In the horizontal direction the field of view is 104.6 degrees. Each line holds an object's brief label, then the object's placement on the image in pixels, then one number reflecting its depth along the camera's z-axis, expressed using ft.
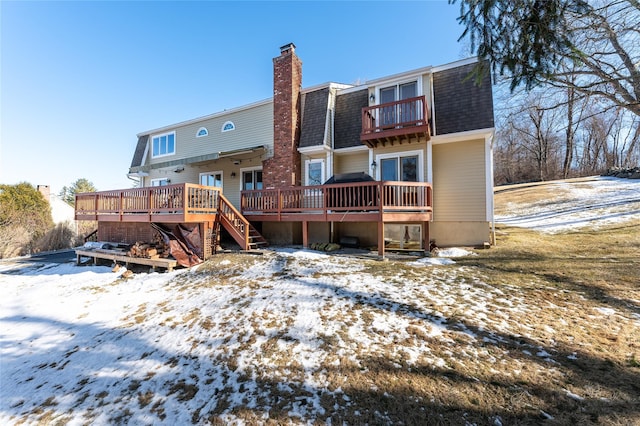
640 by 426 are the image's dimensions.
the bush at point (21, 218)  50.14
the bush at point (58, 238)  53.98
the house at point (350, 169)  29.27
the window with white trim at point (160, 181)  55.25
